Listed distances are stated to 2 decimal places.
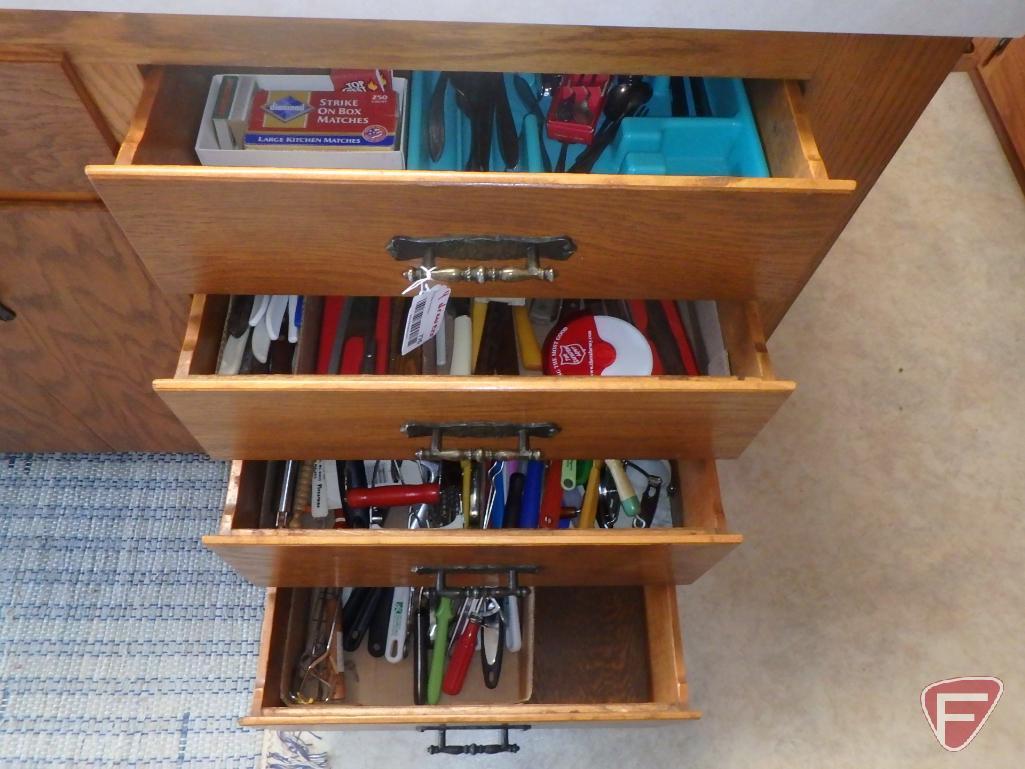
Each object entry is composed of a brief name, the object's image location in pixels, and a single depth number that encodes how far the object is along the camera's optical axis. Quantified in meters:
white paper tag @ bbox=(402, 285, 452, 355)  0.67
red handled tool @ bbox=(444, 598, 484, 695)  0.94
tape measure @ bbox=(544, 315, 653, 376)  0.88
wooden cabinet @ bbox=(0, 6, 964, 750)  0.58
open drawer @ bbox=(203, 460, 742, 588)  0.75
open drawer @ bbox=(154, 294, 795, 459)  0.67
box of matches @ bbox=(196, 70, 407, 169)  0.70
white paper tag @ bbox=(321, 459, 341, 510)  0.93
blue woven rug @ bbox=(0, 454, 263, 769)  1.05
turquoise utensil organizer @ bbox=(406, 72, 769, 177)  0.71
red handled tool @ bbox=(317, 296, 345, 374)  0.86
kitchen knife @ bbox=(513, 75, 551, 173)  0.79
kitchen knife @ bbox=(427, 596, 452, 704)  0.94
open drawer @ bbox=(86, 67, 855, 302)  0.57
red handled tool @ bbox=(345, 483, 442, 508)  0.91
